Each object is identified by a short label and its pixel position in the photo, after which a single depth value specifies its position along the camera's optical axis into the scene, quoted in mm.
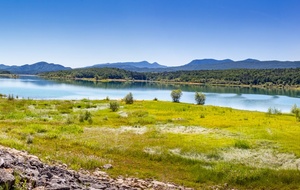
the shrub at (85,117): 48853
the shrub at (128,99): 86562
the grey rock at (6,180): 12789
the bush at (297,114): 60156
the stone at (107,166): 23802
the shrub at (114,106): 67312
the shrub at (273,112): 70719
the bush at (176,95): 105438
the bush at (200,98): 100562
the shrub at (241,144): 32125
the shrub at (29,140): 30056
